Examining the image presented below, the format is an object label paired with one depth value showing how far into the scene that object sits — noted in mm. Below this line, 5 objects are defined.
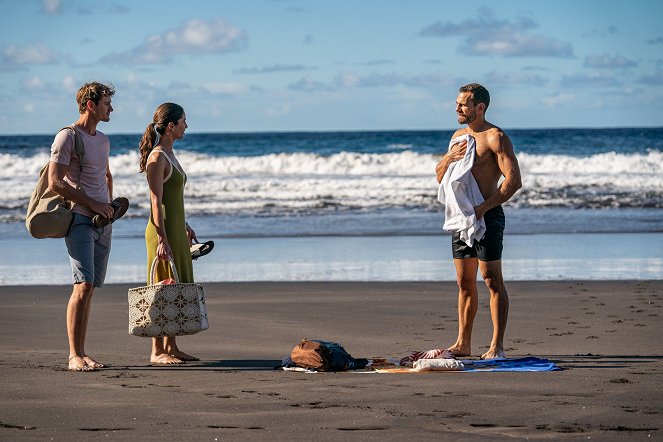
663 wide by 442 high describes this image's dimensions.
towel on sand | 12547
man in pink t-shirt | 12492
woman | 13141
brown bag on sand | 12633
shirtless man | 13328
